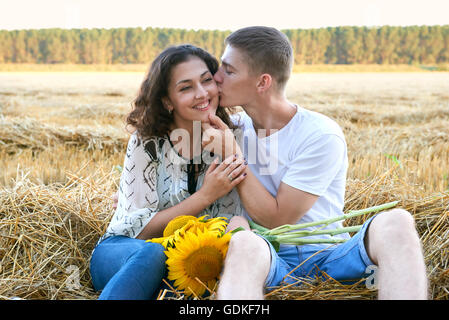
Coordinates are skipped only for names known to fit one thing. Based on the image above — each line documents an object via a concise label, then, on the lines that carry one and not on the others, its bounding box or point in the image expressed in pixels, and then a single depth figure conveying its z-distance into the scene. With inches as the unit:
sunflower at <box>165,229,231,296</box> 73.7
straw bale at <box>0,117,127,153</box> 224.2
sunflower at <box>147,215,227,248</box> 76.5
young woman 88.5
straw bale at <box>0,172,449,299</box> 86.4
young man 65.1
